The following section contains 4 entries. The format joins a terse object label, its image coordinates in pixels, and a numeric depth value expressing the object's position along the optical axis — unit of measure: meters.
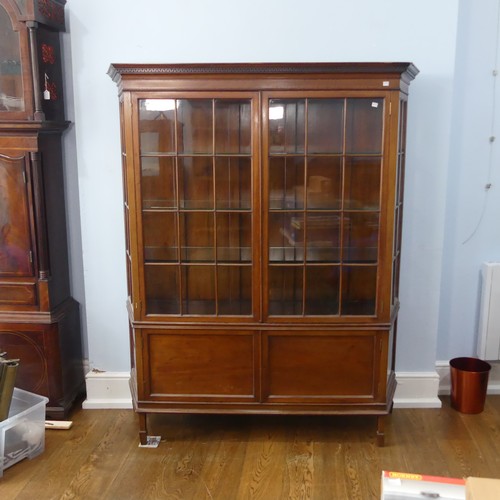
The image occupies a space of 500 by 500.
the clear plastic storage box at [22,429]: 2.69
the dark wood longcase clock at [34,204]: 2.80
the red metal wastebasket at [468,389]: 3.15
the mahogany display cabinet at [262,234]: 2.61
